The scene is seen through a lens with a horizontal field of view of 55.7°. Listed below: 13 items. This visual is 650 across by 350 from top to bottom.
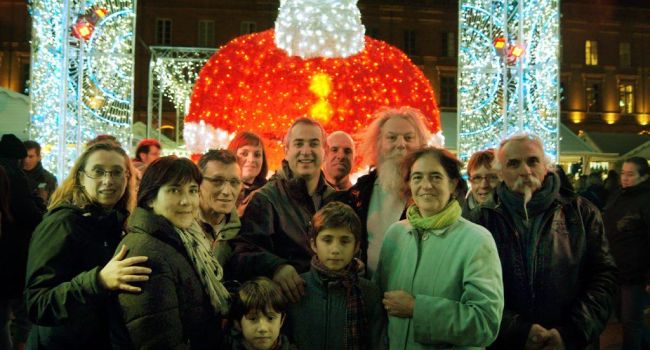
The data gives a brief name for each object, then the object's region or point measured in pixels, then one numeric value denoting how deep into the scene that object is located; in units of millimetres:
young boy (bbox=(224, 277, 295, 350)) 2588
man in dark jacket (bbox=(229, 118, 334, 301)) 2807
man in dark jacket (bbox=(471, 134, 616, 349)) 2809
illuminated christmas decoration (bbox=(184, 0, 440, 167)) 6582
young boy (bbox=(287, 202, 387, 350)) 2598
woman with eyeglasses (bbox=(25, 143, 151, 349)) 2240
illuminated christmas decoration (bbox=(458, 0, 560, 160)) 8766
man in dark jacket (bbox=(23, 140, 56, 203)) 6219
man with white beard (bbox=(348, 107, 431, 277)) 3137
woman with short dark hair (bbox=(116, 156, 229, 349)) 2061
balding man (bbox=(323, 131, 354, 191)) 4070
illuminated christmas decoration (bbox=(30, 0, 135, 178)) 7688
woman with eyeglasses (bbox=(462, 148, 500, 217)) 4535
